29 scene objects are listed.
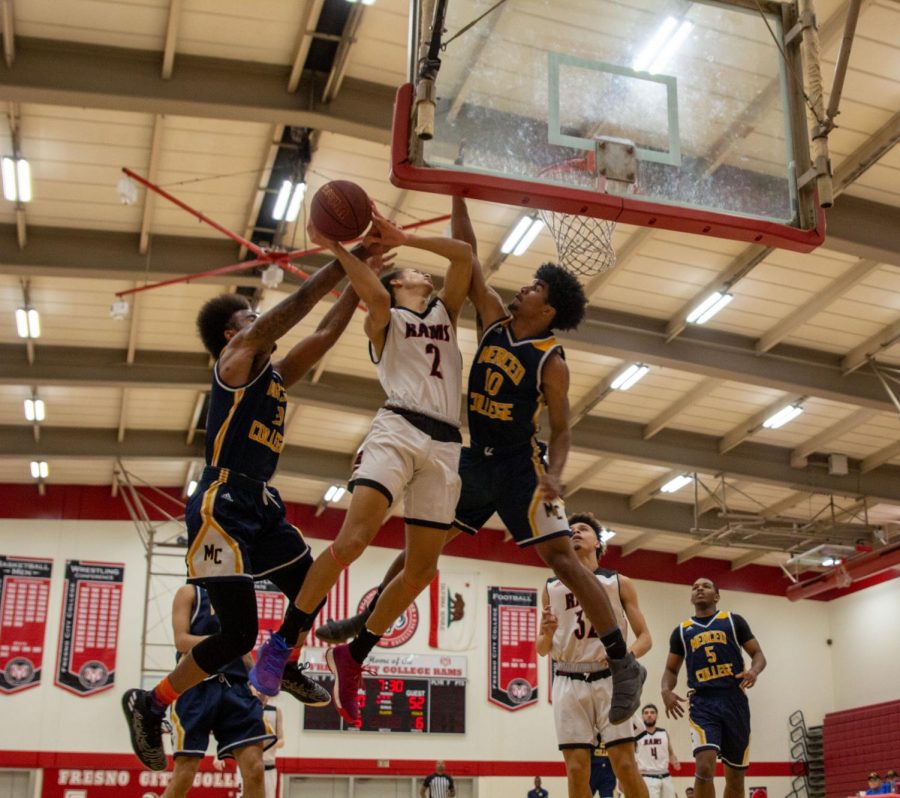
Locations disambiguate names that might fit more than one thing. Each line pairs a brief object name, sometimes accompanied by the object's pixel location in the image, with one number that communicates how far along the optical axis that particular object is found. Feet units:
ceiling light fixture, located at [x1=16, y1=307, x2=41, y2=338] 57.53
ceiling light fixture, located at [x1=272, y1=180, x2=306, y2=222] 47.32
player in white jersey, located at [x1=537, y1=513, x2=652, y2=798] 26.18
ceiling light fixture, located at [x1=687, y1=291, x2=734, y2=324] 53.70
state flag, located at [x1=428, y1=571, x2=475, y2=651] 81.71
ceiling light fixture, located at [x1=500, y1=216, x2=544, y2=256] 49.29
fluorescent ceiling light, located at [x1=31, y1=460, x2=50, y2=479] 75.31
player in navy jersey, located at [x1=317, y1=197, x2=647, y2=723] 20.39
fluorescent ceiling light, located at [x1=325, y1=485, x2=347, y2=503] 79.82
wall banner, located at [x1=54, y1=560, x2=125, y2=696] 75.66
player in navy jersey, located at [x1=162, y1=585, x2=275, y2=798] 24.39
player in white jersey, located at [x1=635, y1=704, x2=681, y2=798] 56.39
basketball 20.03
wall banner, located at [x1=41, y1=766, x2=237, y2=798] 72.64
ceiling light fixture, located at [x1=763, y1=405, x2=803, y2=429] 64.13
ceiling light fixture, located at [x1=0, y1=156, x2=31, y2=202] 46.39
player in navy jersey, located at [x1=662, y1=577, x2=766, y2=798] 32.89
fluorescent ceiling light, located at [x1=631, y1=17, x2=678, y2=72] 24.07
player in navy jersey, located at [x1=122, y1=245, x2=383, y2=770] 19.36
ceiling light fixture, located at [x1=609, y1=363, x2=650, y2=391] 61.00
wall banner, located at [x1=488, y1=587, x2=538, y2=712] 82.17
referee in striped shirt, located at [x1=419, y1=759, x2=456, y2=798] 73.15
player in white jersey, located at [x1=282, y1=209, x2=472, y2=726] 19.35
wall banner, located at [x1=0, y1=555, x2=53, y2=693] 74.59
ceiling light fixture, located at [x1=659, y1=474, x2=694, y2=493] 75.66
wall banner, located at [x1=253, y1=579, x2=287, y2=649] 76.95
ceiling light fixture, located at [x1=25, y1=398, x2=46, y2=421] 68.18
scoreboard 78.18
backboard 21.22
